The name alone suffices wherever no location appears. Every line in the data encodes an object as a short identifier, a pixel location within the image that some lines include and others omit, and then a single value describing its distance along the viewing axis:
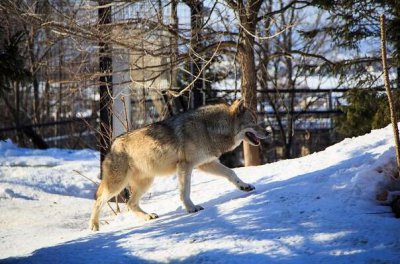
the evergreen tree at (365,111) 22.25
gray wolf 13.79
